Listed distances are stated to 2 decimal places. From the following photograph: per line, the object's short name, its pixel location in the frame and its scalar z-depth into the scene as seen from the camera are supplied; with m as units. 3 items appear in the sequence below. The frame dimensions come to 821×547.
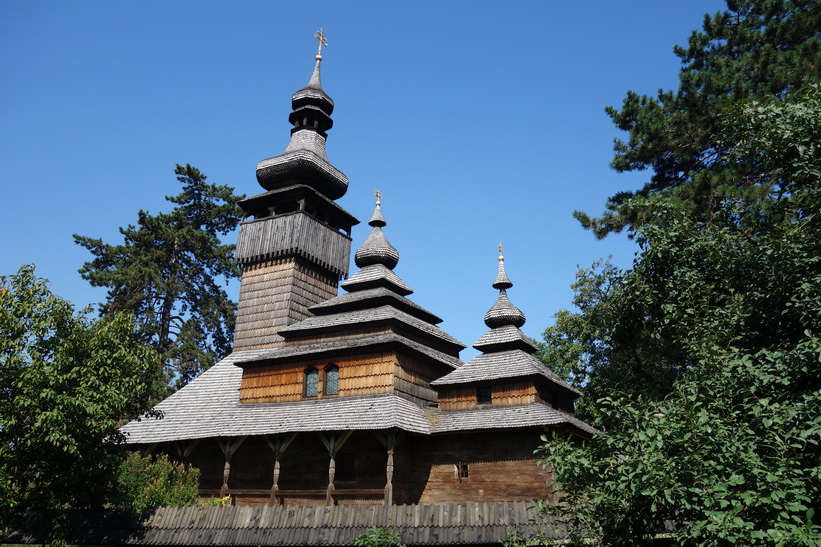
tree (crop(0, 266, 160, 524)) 13.00
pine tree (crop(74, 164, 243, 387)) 39.62
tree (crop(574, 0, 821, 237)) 17.22
